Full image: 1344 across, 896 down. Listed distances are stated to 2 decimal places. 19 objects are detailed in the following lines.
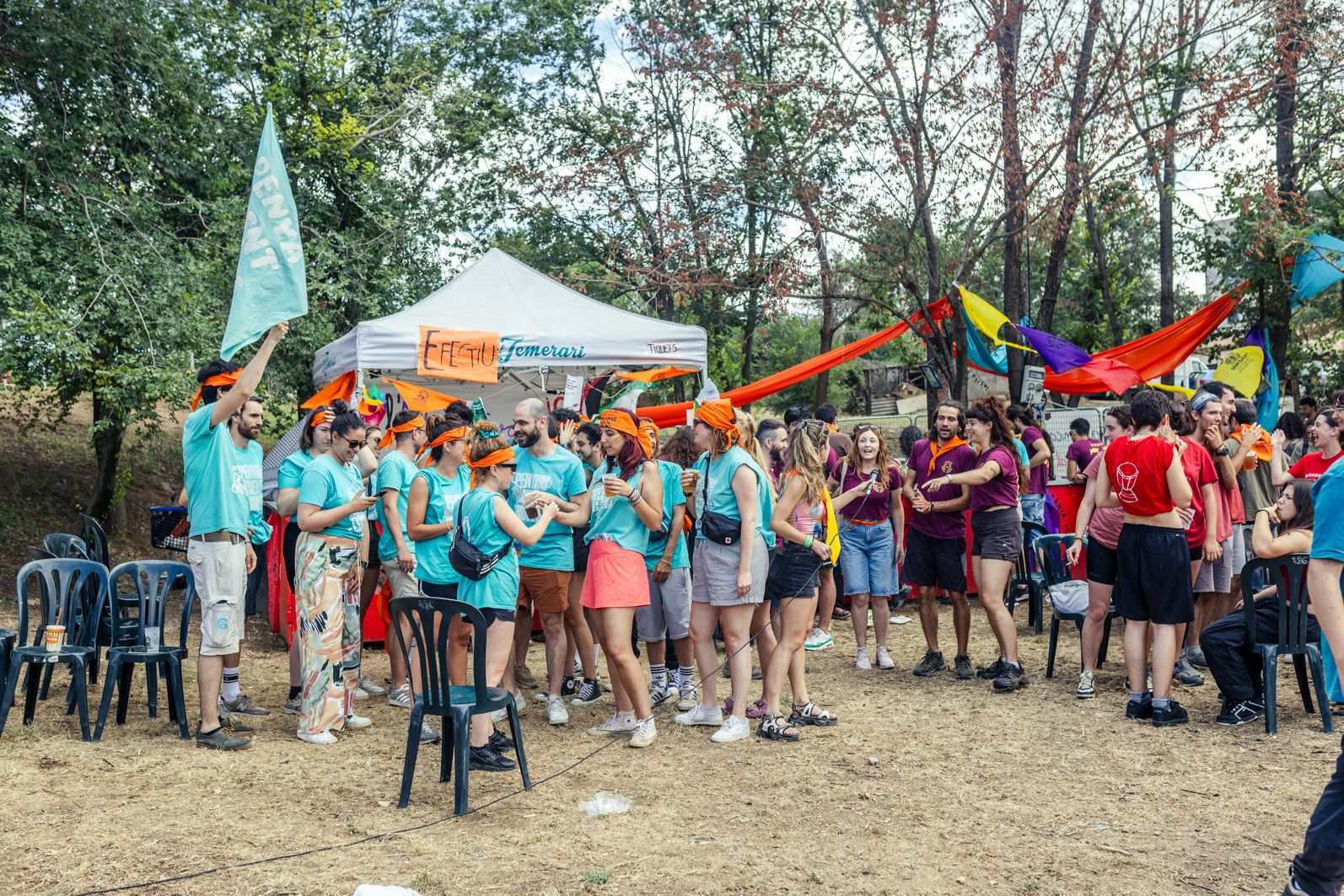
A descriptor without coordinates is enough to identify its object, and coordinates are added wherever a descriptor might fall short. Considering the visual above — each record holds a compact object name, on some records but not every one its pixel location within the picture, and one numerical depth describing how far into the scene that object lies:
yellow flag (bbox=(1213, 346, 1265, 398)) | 11.80
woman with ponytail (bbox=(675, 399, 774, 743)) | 5.41
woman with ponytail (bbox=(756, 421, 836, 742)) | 5.59
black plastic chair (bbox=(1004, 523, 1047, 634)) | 8.48
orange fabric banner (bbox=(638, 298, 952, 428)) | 12.00
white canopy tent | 9.59
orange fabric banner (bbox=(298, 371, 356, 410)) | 10.06
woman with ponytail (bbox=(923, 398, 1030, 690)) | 6.55
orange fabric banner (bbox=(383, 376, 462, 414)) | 9.84
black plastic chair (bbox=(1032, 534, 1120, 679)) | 7.79
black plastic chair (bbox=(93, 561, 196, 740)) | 5.52
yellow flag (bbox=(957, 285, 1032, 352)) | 11.49
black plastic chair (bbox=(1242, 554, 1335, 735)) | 5.47
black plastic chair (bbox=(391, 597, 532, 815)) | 4.38
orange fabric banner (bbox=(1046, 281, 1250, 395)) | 12.01
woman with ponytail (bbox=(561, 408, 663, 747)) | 5.22
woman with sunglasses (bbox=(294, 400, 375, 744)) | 5.32
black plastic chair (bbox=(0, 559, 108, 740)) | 5.48
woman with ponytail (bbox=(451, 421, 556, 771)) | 4.74
